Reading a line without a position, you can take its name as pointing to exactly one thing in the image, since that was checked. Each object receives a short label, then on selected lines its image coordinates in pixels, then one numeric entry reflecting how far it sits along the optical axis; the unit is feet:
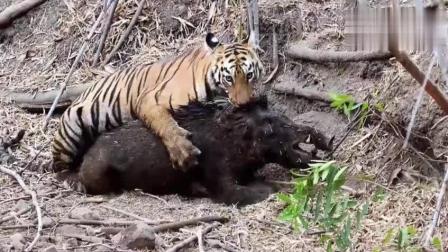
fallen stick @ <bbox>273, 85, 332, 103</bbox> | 40.47
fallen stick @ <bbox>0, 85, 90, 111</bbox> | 51.29
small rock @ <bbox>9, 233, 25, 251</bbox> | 28.35
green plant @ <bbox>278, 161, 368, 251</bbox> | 24.89
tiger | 37.22
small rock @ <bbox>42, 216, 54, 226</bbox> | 30.76
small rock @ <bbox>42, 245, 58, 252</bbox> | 27.81
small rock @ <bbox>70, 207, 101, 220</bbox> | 31.30
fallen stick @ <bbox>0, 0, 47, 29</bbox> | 60.08
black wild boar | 34.47
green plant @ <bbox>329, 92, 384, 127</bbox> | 32.35
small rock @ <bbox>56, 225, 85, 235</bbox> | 30.01
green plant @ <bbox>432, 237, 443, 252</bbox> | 24.61
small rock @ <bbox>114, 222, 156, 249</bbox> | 27.78
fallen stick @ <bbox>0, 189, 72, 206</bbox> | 34.91
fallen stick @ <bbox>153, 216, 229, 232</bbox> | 29.81
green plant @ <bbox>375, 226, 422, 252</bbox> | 24.30
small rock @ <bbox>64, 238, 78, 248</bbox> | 28.78
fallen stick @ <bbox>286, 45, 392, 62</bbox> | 36.01
